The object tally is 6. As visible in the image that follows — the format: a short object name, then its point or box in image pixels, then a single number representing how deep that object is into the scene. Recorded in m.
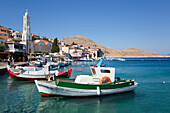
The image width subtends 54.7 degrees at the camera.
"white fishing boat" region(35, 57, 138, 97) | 14.72
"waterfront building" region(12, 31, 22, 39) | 83.31
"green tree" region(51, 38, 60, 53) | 91.54
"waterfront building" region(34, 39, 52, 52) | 86.80
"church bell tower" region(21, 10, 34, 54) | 73.36
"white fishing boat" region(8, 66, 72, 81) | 23.36
